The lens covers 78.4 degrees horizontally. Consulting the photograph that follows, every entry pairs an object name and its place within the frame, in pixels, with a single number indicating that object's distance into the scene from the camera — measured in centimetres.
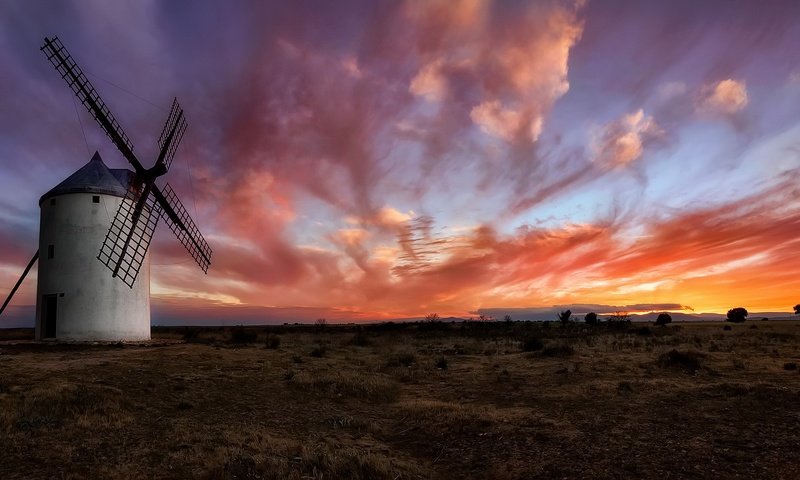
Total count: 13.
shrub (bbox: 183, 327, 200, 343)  3586
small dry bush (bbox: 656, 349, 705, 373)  2025
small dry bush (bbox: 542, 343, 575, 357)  2606
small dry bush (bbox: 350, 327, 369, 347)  3975
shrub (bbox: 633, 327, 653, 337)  4229
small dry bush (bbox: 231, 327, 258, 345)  3640
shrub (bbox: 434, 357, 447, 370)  2456
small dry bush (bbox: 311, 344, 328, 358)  2853
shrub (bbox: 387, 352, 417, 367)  2575
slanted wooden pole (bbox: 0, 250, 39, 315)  3281
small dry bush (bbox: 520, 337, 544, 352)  3065
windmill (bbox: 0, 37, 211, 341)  2891
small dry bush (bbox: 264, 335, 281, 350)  3161
